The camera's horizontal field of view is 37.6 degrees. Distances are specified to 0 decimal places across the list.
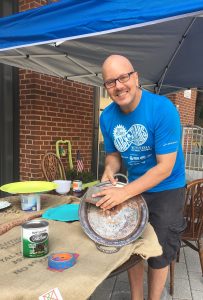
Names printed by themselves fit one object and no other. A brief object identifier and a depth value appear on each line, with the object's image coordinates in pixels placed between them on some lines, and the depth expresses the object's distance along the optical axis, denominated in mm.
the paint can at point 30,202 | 1878
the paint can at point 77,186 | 2553
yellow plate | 1883
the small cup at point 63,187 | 2422
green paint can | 1230
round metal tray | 1421
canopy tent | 1642
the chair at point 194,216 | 2693
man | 1566
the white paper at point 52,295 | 980
